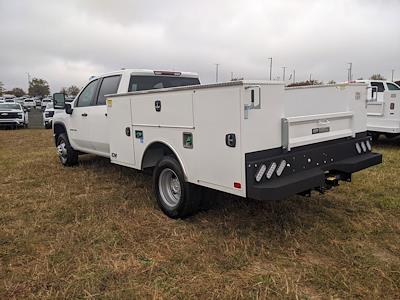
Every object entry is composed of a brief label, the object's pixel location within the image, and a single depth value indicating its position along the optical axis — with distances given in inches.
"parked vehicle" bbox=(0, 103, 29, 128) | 818.2
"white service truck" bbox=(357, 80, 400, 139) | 389.7
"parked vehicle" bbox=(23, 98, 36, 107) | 2268.2
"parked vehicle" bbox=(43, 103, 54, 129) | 823.7
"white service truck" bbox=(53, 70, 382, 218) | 138.4
